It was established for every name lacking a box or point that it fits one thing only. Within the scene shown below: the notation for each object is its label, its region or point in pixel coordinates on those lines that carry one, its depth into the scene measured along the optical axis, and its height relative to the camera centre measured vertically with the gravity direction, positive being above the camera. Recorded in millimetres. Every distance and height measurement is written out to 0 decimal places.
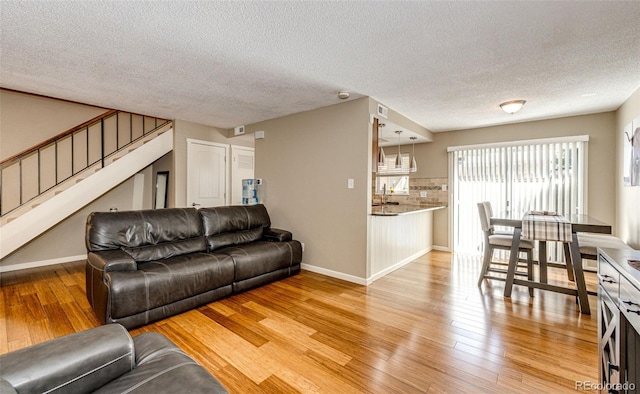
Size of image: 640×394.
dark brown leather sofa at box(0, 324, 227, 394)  949 -640
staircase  3500 +392
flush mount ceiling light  3443 +1118
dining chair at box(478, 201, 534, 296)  3375 -572
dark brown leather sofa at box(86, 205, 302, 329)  2402 -666
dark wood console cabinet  1044 -527
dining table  2730 -405
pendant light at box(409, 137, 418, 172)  4719 +978
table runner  2793 -331
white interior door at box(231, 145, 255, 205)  5727 +579
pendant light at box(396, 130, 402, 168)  4314 +518
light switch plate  3666 +164
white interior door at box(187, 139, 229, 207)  5039 +409
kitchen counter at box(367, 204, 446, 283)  3662 -638
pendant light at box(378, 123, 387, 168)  3954 +574
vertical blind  4277 +270
